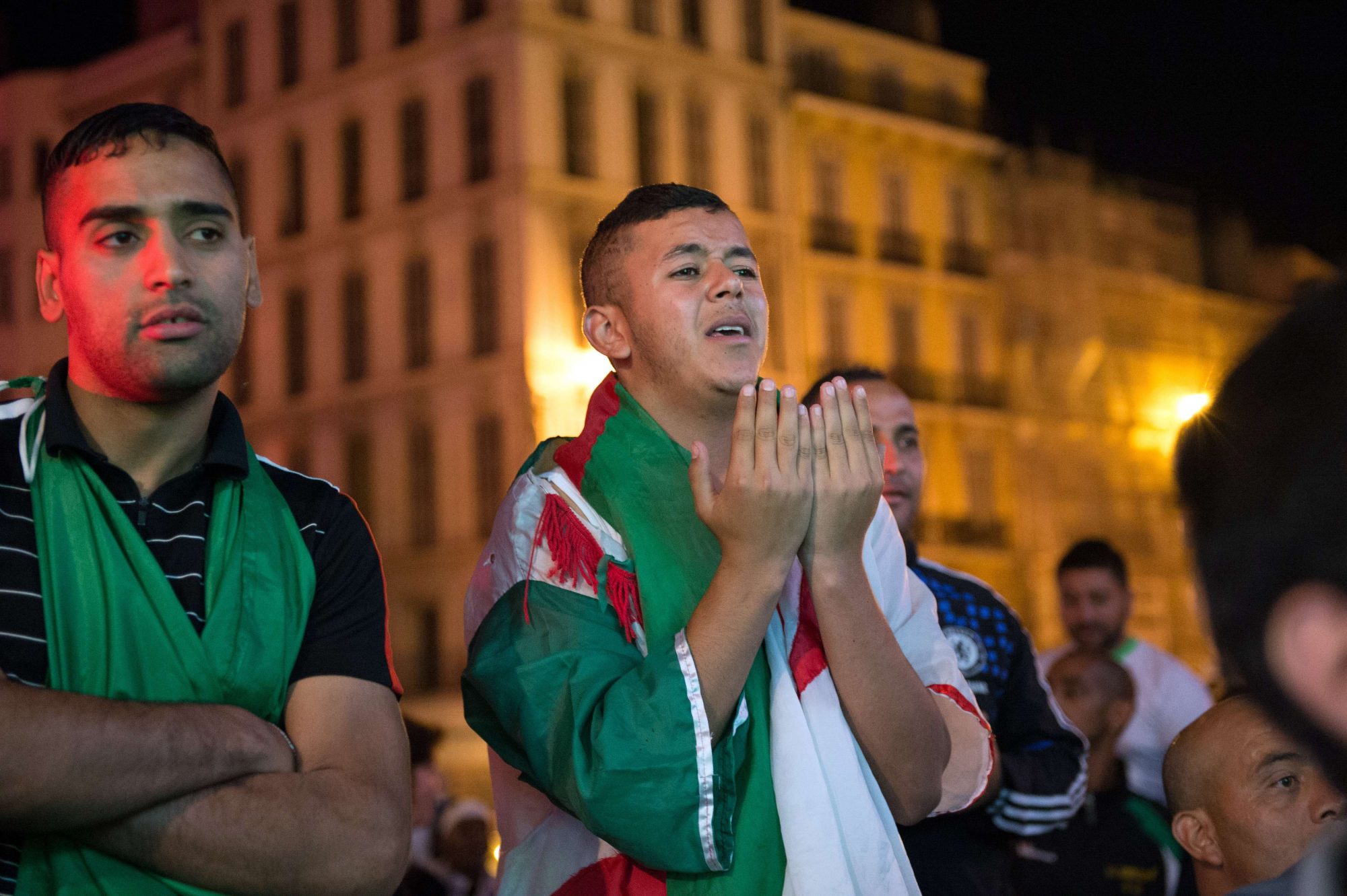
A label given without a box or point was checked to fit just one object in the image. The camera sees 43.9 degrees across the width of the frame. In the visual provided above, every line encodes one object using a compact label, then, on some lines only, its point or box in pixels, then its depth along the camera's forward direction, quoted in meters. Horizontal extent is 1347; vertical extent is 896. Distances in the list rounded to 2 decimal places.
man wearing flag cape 2.36
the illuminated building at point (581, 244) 27.45
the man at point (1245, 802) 3.23
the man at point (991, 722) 3.66
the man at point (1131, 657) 6.56
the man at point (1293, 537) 1.00
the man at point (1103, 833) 5.25
